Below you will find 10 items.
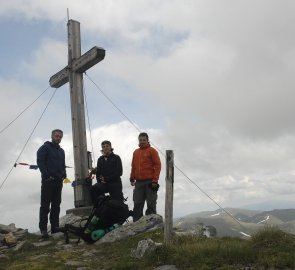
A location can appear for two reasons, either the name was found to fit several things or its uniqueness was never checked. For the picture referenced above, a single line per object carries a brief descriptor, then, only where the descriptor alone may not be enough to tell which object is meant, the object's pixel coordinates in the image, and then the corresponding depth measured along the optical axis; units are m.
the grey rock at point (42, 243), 10.13
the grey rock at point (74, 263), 7.75
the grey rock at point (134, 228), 9.89
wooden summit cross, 13.02
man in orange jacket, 11.19
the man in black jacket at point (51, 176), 10.95
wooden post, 8.16
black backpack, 9.93
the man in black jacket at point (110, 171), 11.50
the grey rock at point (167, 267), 6.72
